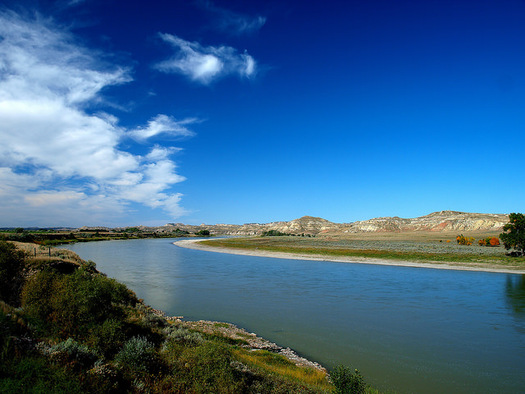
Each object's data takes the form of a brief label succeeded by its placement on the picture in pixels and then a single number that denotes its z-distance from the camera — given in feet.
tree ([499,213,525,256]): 149.28
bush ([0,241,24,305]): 41.16
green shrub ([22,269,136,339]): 30.35
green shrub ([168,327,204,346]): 35.01
